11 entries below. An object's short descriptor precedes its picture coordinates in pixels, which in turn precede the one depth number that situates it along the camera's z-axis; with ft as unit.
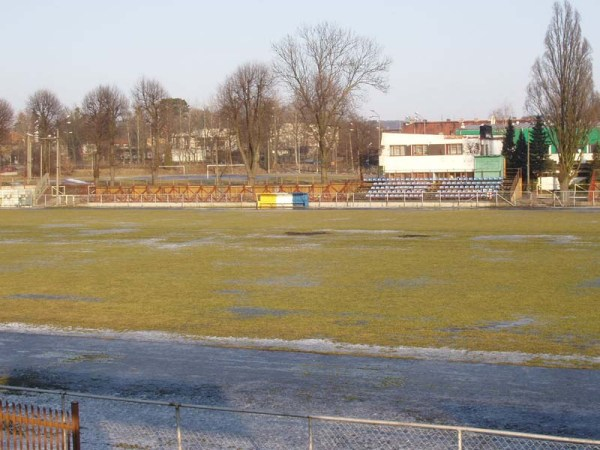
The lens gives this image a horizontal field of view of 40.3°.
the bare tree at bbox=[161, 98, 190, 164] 384.68
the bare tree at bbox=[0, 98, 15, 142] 388.16
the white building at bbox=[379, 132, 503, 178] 281.74
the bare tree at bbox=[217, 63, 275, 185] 340.39
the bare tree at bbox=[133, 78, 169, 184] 372.79
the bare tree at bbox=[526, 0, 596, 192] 241.76
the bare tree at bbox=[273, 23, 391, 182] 323.37
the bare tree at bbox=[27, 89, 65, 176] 397.80
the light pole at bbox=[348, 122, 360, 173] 476.54
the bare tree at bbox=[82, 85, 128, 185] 365.81
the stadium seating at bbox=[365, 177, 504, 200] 247.91
